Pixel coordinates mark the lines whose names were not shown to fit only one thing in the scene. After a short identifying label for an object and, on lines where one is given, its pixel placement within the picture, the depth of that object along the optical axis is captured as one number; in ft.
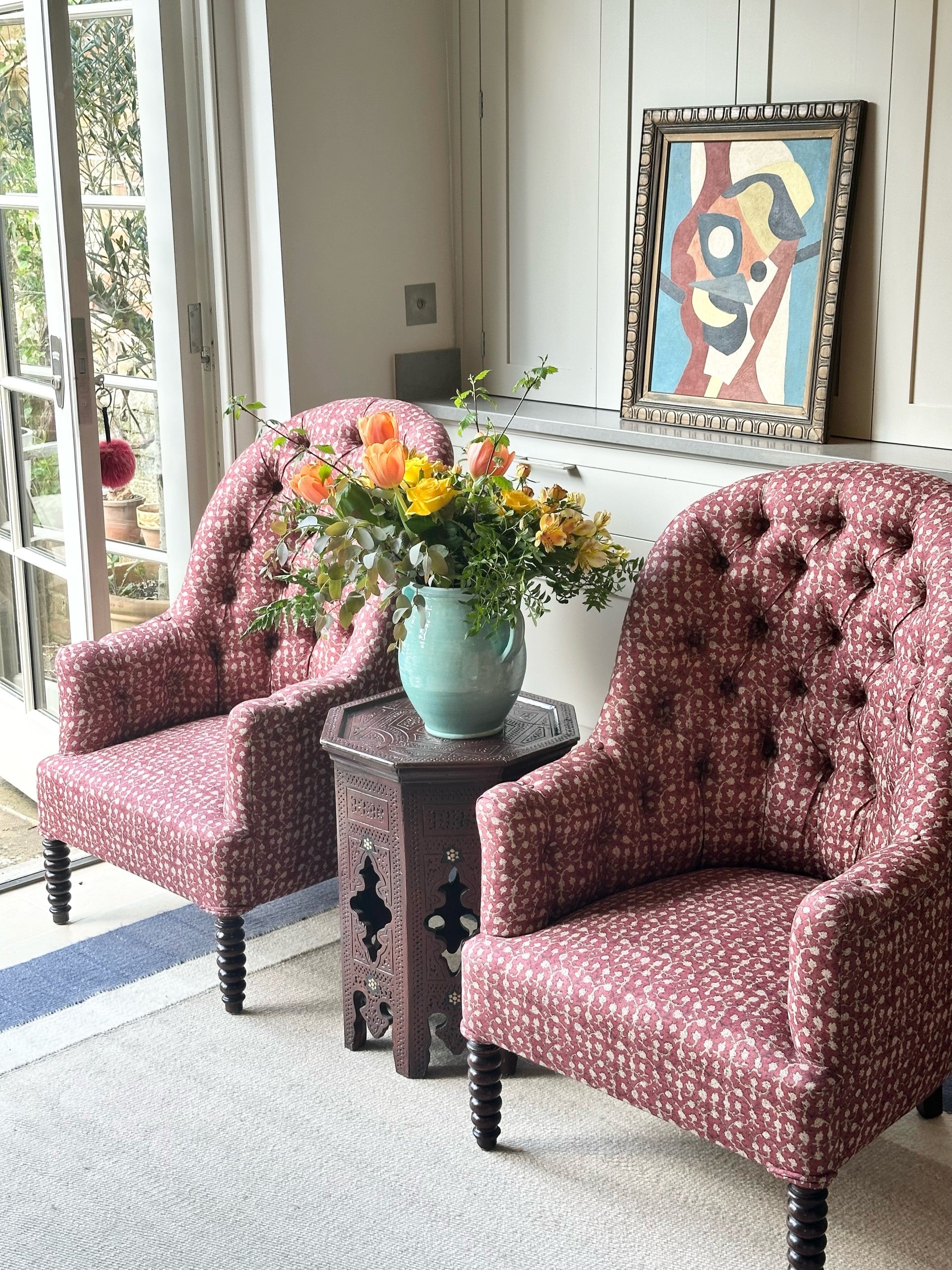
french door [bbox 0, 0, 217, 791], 9.94
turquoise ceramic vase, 7.20
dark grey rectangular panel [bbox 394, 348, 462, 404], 11.23
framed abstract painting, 8.61
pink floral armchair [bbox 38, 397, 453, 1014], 8.01
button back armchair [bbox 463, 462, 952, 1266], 5.59
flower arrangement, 6.95
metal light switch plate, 11.18
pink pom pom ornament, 10.70
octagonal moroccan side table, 7.23
